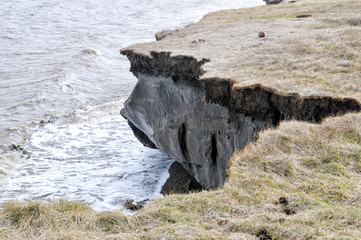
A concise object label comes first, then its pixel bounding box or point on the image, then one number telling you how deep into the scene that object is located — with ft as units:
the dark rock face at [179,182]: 52.90
